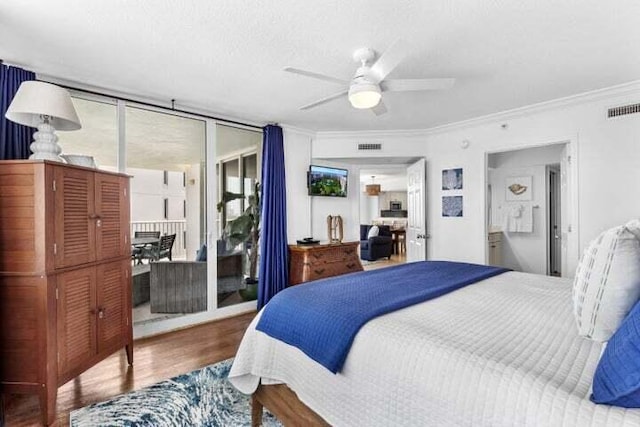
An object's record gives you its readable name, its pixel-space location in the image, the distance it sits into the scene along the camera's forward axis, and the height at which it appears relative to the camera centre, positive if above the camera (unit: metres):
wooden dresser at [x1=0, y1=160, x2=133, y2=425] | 1.93 -0.39
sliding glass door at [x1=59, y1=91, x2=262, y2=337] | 3.28 +0.08
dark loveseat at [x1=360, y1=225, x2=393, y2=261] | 7.75 -0.82
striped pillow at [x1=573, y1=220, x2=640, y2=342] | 1.19 -0.29
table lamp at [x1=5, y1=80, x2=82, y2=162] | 2.02 +0.66
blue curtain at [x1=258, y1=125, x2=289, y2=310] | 3.96 -0.10
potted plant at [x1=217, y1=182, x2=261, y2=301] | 4.10 -0.27
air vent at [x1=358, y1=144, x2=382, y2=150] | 4.68 +0.93
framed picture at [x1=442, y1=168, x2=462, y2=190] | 4.34 +0.44
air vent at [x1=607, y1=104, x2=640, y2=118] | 2.98 +0.93
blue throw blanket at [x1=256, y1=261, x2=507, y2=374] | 1.46 -0.47
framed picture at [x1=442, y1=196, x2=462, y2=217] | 4.35 +0.07
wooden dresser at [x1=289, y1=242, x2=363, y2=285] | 4.02 -0.62
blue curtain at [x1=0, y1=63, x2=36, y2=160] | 2.37 +0.65
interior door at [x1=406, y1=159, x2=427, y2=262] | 4.61 +0.01
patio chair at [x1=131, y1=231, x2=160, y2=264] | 3.65 -0.27
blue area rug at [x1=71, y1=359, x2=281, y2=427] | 1.96 -1.23
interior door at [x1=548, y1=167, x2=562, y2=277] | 5.34 -0.21
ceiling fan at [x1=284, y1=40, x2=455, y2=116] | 2.09 +0.88
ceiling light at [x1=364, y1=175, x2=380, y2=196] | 11.14 +0.78
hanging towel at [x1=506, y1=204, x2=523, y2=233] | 5.47 -0.09
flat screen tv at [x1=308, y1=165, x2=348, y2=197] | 4.55 +0.45
